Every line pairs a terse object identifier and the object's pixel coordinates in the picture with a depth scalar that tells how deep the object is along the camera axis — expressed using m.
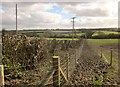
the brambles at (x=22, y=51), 4.82
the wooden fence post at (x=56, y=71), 2.12
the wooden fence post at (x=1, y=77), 1.62
